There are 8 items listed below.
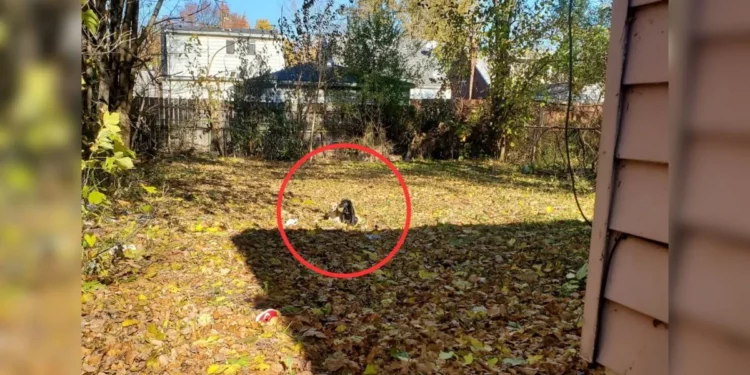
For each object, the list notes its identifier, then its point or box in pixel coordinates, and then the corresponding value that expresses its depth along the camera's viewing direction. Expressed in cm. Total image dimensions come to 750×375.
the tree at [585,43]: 1049
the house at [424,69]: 1301
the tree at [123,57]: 616
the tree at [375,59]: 1205
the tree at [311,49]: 1180
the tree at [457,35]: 1143
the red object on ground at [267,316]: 295
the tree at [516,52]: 1077
